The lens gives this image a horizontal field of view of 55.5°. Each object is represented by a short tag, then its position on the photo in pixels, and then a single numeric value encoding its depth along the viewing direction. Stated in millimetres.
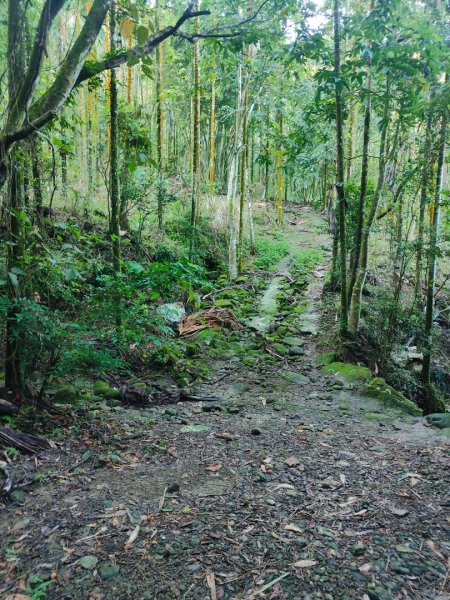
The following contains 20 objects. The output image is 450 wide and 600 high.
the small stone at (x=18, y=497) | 2615
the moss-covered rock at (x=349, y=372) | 6324
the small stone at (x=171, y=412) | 4544
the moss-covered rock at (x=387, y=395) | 5605
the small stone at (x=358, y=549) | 2277
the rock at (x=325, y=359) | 7066
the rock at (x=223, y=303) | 9154
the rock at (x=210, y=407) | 4891
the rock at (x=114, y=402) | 4579
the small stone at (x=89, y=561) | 2102
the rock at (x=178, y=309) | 7570
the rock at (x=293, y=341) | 7871
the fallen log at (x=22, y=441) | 3078
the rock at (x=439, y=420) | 4980
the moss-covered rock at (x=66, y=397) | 4152
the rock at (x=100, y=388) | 4758
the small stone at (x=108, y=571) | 2051
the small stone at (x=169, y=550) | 2227
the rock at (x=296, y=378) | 6359
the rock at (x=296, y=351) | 7488
